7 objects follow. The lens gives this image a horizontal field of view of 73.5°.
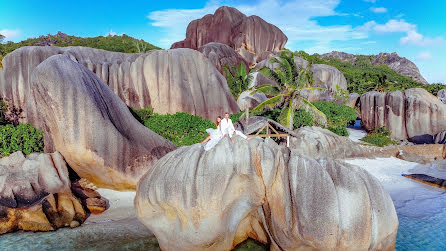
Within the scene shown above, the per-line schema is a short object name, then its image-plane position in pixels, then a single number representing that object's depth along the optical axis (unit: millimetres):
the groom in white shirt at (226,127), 8727
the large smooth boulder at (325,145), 16350
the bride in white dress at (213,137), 7562
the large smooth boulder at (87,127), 9883
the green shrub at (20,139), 10695
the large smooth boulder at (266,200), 6859
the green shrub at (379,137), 19750
